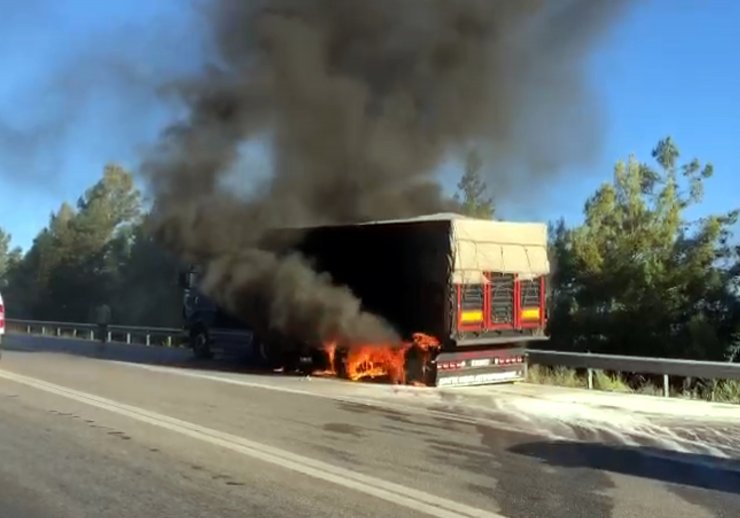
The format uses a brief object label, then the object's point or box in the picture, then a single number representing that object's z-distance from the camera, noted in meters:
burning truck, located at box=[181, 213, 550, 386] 14.74
